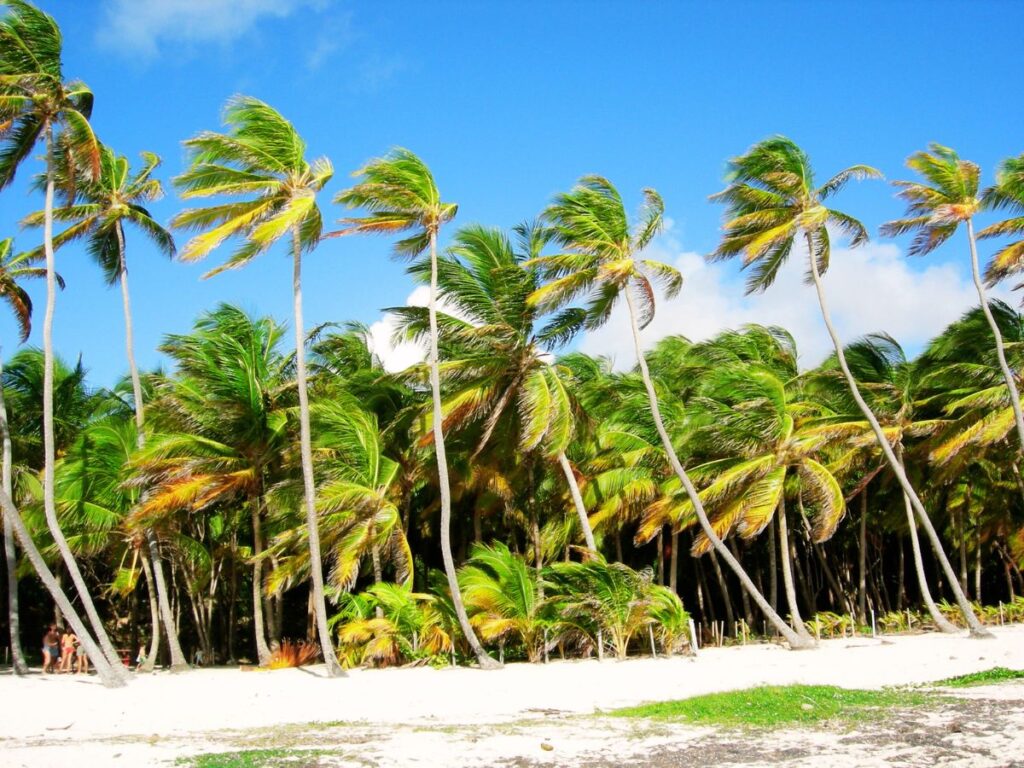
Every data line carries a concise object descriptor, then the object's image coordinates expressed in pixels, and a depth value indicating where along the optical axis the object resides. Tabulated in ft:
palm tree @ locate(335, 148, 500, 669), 61.31
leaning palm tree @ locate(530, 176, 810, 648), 62.64
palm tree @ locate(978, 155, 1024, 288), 69.10
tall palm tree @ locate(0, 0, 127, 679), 54.34
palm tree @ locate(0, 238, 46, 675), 63.26
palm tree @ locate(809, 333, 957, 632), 71.11
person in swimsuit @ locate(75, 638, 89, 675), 64.49
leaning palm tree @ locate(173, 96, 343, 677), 56.08
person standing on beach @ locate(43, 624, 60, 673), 67.47
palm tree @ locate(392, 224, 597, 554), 65.05
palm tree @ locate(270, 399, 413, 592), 60.44
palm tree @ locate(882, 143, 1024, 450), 67.51
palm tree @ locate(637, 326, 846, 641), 64.64
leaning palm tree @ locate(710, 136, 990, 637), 65.57
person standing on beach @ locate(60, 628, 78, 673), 67.00
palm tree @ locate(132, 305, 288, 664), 60.75
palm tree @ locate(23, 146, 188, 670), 63.41
